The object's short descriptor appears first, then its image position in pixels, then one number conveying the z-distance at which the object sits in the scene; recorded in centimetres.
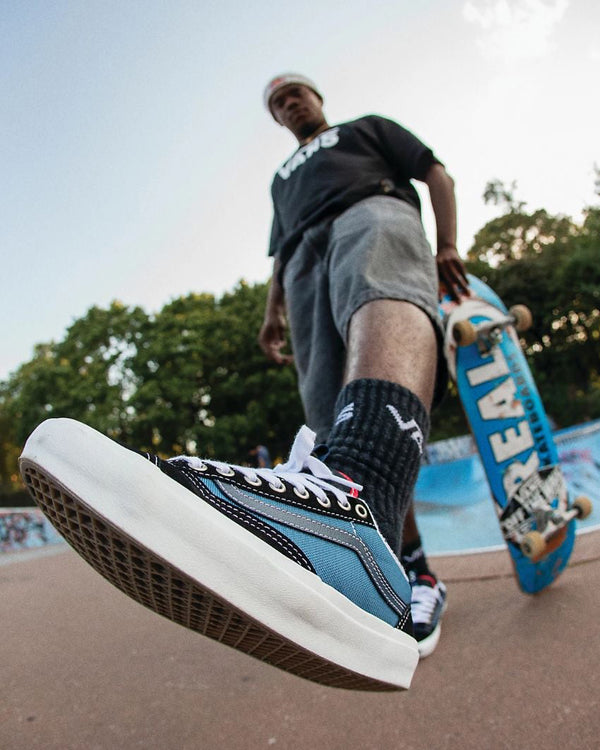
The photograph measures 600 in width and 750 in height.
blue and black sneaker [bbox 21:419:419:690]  62
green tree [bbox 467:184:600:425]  2162
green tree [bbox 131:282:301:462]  1934
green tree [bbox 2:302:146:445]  1948
